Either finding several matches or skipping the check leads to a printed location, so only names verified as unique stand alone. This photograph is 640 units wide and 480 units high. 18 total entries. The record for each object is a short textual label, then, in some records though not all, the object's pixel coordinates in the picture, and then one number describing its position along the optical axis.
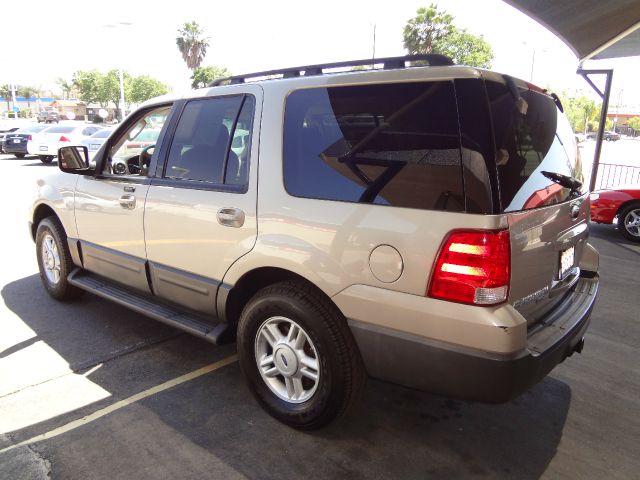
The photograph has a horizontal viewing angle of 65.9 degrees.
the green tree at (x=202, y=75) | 54.31
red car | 8.32
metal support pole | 11.38
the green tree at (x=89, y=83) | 80.69
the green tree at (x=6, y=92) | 103.32
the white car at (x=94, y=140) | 18.30
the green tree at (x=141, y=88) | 79.56
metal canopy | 8.38
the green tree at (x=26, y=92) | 114.62
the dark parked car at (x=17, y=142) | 20.98
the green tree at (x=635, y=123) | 100.62
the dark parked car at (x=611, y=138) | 70.50
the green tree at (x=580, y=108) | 79.86
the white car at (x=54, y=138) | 18.91
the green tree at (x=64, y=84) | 116.31
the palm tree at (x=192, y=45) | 55.50
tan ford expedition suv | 2.17
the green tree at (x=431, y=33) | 41.06
